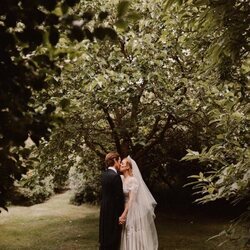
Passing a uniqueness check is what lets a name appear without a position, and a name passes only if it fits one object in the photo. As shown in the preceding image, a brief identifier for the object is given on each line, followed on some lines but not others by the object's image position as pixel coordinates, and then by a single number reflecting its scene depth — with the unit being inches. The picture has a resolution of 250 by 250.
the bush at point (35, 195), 700.7
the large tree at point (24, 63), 61.2
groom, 275.7
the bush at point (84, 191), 685.4
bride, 285.3
